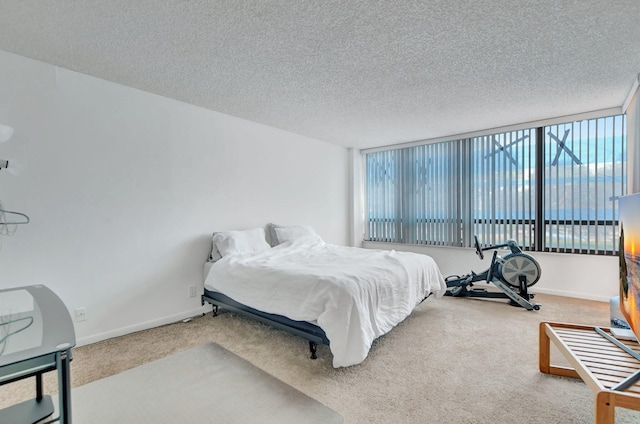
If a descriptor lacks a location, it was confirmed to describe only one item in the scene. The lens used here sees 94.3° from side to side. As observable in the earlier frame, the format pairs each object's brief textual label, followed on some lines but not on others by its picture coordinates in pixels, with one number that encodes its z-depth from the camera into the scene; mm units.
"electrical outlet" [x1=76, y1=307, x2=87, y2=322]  2633
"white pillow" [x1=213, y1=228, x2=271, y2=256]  3439
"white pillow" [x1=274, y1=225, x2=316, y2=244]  4129
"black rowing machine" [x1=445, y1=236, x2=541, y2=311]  3641
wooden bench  1271
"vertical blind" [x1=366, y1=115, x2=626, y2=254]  3777
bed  2188
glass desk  1062
